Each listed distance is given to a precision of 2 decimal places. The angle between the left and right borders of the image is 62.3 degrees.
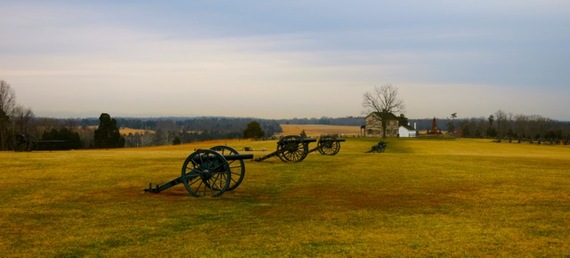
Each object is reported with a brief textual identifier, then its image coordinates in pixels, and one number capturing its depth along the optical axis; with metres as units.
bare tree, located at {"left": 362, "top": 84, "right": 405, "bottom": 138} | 82.88
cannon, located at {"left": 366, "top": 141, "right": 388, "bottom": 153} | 44.80
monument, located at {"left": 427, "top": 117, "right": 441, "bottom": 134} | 111.32
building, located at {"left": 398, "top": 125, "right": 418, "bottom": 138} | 108.69
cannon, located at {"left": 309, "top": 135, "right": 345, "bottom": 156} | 34.28
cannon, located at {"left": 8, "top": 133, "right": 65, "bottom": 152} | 38.50
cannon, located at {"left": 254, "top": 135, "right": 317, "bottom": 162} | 27.17
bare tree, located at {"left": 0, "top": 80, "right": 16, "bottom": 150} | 60.67
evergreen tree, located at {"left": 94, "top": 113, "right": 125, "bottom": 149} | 65.38
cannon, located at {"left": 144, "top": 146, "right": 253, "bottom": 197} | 15.35
